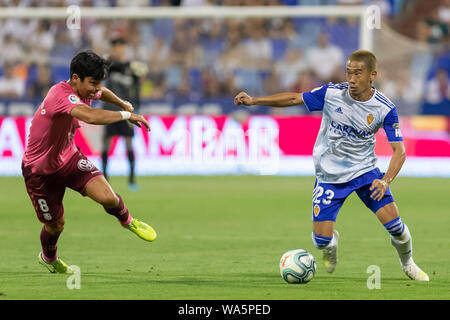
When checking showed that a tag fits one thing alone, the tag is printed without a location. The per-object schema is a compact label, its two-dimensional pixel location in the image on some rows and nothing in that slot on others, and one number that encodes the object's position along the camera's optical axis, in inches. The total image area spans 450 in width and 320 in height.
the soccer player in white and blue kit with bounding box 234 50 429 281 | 569.0
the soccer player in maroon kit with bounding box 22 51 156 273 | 579.2
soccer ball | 561.0
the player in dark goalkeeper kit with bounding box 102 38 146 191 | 1253.1
